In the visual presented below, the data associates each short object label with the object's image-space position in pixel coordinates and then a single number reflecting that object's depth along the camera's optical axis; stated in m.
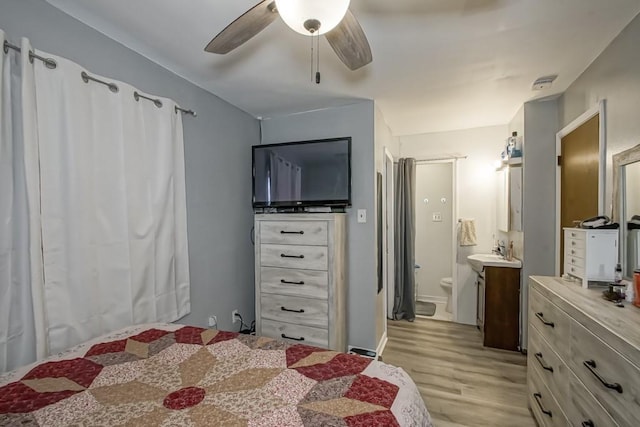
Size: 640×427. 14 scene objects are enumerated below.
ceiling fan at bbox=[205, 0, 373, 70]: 0.97
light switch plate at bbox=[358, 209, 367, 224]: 2.69
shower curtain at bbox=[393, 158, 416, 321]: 3.69
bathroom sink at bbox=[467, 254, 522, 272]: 2.83
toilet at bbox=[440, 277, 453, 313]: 3.96
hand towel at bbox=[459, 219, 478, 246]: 3.55
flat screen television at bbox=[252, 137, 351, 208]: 2.59
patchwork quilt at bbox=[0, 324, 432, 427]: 0.83
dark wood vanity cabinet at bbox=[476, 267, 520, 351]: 2.82
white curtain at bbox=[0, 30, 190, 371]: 1.30
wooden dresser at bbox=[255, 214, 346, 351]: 2.43
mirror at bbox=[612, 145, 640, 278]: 1.51
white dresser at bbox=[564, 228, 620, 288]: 1.58
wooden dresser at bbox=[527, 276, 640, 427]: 0.98
